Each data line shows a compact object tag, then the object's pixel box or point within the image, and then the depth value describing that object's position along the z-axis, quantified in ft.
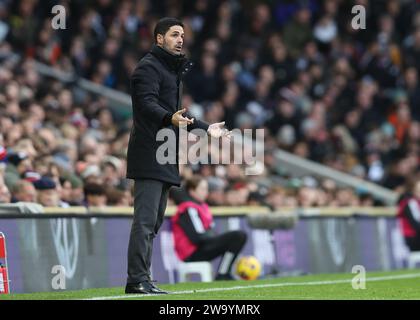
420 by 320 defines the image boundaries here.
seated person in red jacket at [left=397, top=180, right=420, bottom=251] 66.20
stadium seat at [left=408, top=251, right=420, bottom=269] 66.90
